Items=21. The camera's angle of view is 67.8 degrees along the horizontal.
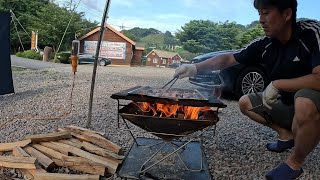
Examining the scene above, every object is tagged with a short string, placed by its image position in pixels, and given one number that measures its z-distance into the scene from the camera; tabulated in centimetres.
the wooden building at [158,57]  2709
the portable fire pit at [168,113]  163
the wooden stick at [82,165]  177
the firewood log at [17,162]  174
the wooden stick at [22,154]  174
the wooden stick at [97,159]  182
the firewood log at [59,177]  165
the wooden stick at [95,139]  207
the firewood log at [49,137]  208
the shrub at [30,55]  1950
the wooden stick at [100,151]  195
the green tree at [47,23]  2509
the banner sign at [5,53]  409
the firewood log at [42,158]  180
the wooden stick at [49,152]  192
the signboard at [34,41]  2271
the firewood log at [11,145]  202
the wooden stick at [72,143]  207
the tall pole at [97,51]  258
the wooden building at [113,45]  2360
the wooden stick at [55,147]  196
